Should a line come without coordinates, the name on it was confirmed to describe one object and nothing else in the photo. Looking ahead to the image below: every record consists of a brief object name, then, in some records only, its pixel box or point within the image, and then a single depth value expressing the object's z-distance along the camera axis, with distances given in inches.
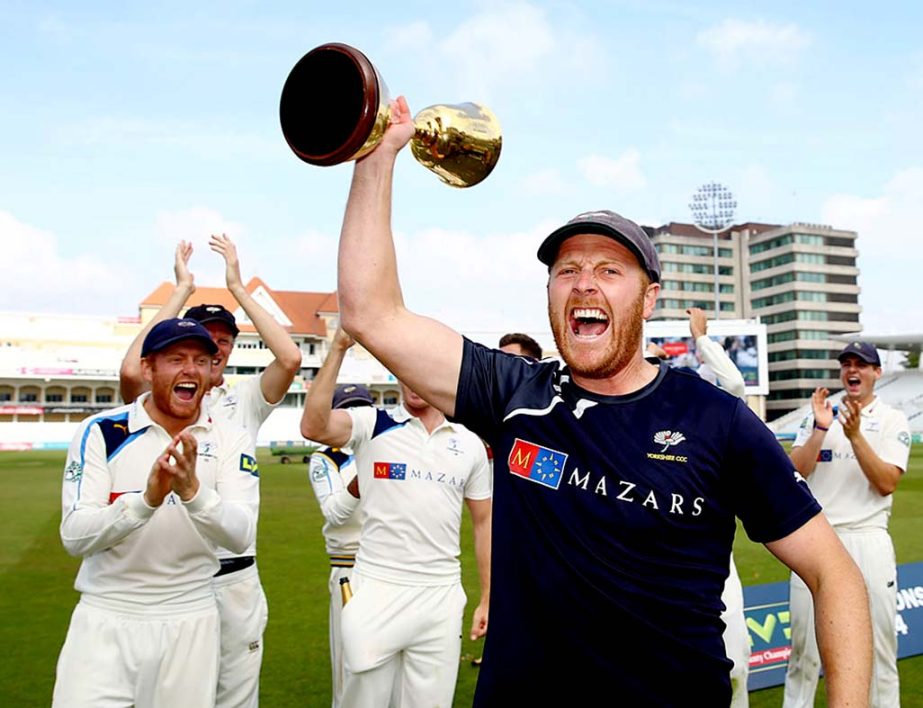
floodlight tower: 3432.6
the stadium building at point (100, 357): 2684.5
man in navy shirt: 83.9
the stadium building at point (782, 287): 3676.2
